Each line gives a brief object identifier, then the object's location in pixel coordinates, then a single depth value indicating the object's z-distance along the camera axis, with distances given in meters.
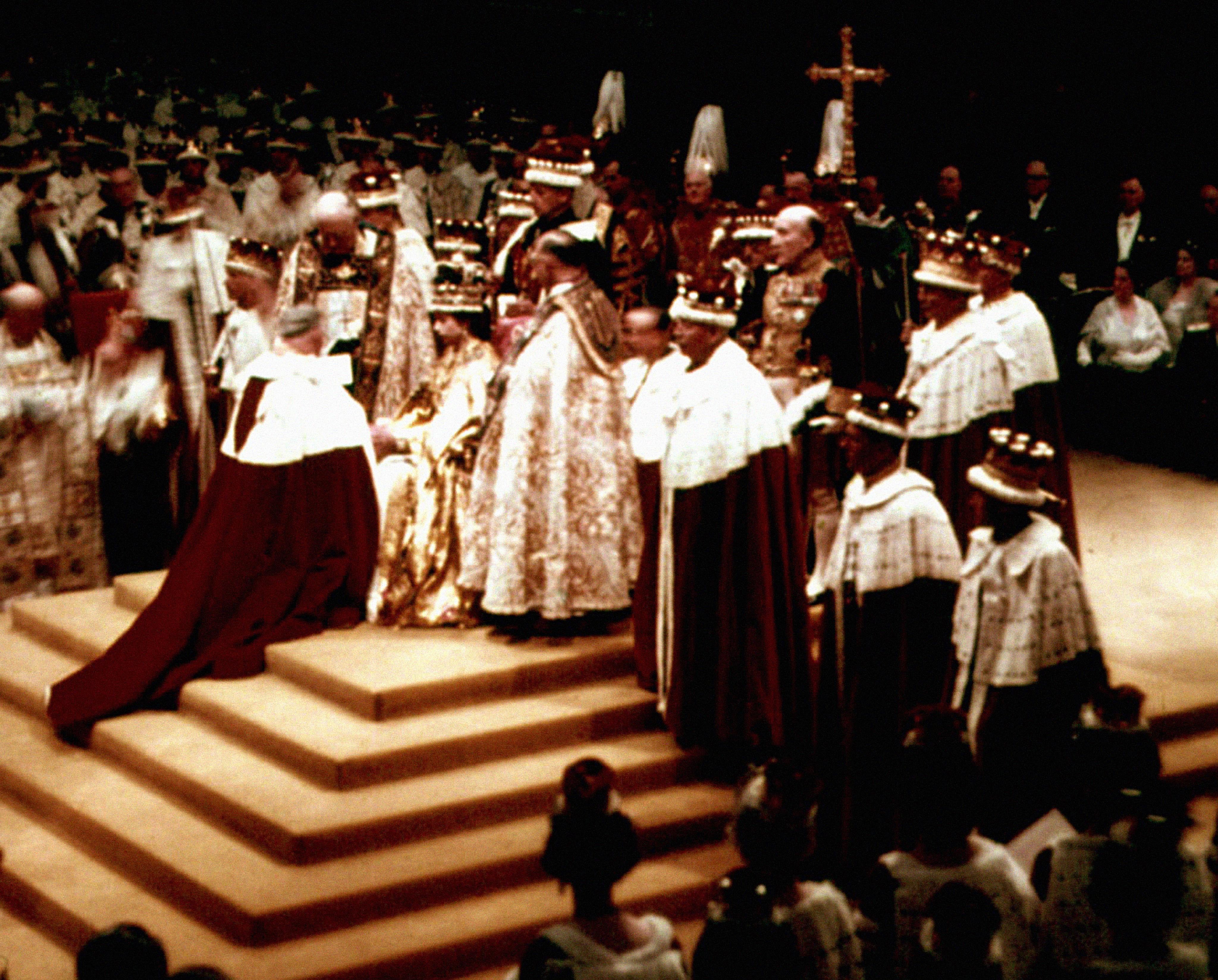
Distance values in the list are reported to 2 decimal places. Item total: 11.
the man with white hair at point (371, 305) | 9.85
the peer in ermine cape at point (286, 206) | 13.32
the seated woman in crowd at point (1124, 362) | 12.88
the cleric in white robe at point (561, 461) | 8.12
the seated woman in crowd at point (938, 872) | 4.62
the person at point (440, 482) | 8.68
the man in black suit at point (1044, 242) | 13.58
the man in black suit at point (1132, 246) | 13.30
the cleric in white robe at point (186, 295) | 11.03
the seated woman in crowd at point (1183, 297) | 12.73
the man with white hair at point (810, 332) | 8.62
